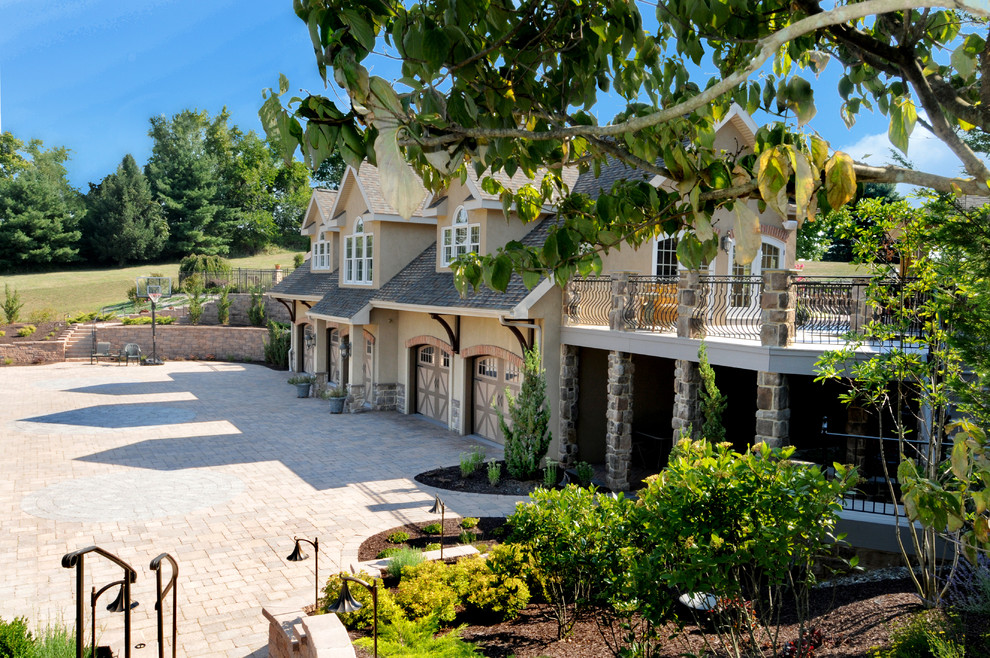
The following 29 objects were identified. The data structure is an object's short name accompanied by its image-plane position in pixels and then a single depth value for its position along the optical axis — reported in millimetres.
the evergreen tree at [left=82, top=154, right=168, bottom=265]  56969
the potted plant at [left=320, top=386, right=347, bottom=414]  21781
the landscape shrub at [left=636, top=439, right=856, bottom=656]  5016
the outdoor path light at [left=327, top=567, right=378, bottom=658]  7328
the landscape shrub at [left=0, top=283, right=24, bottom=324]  36594
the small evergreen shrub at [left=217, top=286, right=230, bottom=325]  37531
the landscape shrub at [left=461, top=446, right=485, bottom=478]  14188
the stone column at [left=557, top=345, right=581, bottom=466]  15320
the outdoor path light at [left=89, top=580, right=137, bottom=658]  5529
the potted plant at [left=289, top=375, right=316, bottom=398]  24891
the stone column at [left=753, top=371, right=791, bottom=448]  10656
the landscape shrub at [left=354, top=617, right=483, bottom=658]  6275
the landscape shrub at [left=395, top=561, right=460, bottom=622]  7305
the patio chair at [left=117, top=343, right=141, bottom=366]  33031
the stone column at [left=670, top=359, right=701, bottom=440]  12219
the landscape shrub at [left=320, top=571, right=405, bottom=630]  7152
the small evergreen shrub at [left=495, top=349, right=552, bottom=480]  13914
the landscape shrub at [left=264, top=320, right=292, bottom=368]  32625
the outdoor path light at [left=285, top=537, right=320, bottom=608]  8969
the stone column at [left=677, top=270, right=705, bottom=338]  12141
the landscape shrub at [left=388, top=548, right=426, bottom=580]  8406
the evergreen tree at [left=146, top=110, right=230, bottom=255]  60125
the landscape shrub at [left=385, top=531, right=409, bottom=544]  10484
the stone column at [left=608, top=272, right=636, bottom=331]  13633
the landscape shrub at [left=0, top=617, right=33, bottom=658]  5922
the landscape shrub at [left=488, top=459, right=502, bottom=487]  13797
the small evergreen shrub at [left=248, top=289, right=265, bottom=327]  37812
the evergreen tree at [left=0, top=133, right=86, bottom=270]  54000
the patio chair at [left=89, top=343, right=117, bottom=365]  33969
